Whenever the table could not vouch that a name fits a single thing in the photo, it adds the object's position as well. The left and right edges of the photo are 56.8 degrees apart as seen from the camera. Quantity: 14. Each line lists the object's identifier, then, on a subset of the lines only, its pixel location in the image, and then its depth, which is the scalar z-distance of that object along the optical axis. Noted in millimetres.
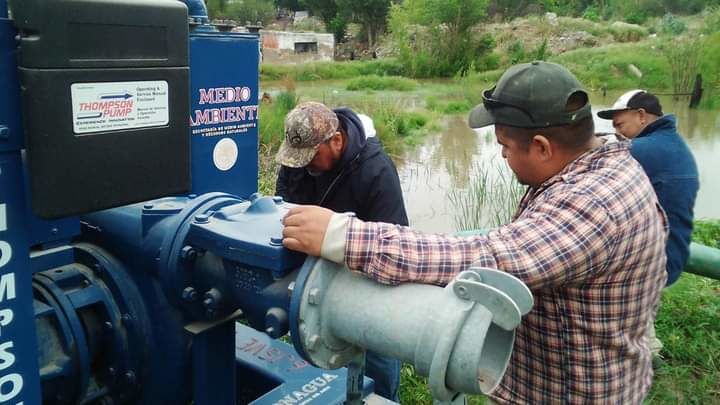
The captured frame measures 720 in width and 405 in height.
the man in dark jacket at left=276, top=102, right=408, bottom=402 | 2420
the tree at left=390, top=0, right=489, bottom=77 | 25453
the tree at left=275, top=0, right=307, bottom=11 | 48506
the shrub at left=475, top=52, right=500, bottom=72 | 25250
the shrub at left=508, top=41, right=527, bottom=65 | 24688
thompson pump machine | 1005
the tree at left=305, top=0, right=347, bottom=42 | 39938
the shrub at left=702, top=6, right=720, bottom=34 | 20056
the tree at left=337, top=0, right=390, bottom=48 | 37906
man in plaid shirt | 1189
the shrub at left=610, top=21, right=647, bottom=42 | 27703
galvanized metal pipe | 1002
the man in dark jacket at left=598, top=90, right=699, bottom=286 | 2910
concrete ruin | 28452
